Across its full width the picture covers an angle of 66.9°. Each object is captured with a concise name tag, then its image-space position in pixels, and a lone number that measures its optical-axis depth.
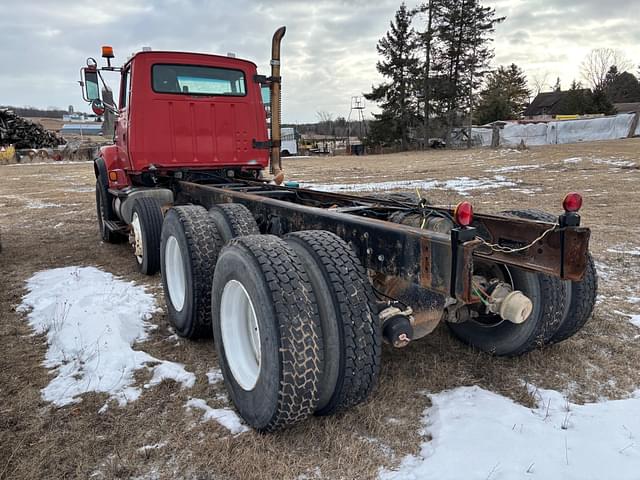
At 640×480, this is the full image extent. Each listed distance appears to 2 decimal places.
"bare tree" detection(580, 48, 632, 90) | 58.80
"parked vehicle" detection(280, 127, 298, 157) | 40.09
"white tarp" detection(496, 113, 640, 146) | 32.94
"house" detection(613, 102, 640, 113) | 51.44
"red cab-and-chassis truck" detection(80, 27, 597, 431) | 2.13
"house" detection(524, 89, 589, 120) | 65.00
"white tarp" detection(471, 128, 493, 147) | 36.99
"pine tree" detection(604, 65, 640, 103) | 56.78
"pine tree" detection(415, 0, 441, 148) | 37.94
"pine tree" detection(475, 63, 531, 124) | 46.41
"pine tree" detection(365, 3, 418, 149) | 38.75
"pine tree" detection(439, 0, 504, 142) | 37.56
